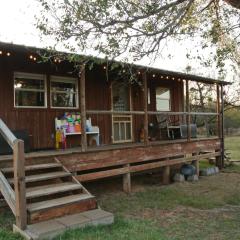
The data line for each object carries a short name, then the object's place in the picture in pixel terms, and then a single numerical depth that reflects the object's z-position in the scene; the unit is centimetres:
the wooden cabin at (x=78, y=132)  602
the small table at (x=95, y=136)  1046
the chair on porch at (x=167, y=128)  1262
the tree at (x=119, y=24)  733
